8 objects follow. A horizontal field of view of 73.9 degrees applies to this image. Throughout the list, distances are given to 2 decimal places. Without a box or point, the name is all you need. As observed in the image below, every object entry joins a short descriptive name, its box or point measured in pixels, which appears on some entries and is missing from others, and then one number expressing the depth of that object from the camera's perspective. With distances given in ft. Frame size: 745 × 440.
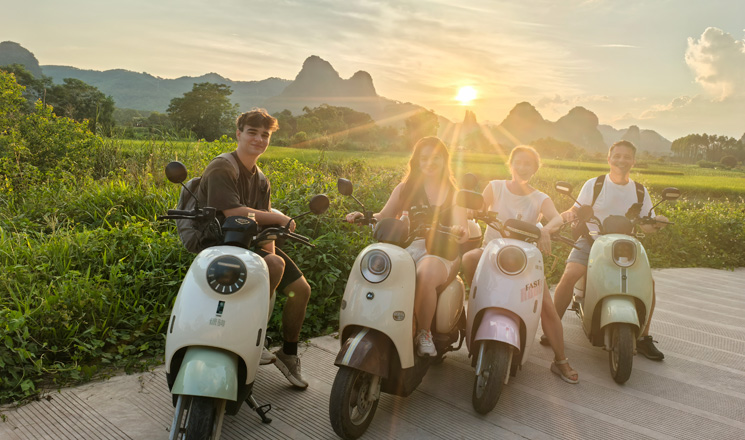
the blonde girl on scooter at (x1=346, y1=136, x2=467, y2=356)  9.11
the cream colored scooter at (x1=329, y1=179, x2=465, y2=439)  8.01
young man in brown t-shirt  8.58
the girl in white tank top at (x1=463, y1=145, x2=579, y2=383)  11.39
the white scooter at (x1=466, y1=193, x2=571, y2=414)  9.22
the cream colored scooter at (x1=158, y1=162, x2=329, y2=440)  6.53
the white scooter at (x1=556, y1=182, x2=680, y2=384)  11.18
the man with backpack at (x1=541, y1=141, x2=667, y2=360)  13.28
